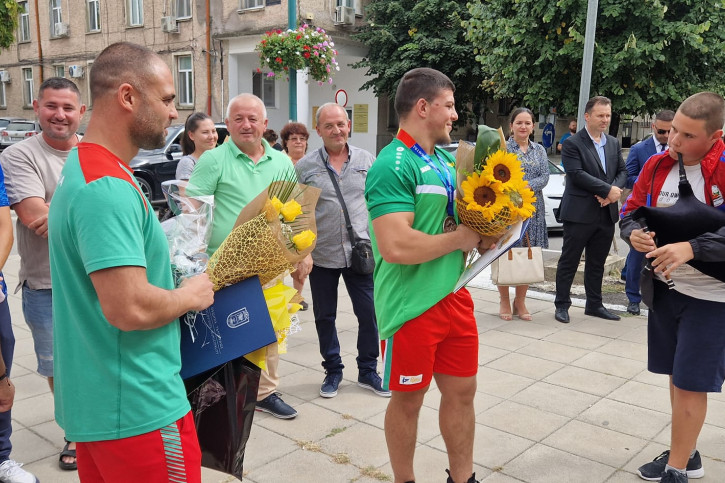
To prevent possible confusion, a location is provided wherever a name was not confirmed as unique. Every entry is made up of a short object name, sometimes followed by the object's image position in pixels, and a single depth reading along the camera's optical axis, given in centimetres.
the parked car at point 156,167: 1364
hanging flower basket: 1245
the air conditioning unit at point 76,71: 2672
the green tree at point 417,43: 2066
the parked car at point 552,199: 1082
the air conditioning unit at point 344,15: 2184
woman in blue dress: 618
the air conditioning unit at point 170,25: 2359
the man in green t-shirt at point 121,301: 167
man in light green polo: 376
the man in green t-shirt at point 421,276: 269
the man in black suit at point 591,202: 609
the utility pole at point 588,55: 763
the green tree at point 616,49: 1318
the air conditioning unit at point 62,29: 2762
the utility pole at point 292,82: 1251
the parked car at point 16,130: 2225
